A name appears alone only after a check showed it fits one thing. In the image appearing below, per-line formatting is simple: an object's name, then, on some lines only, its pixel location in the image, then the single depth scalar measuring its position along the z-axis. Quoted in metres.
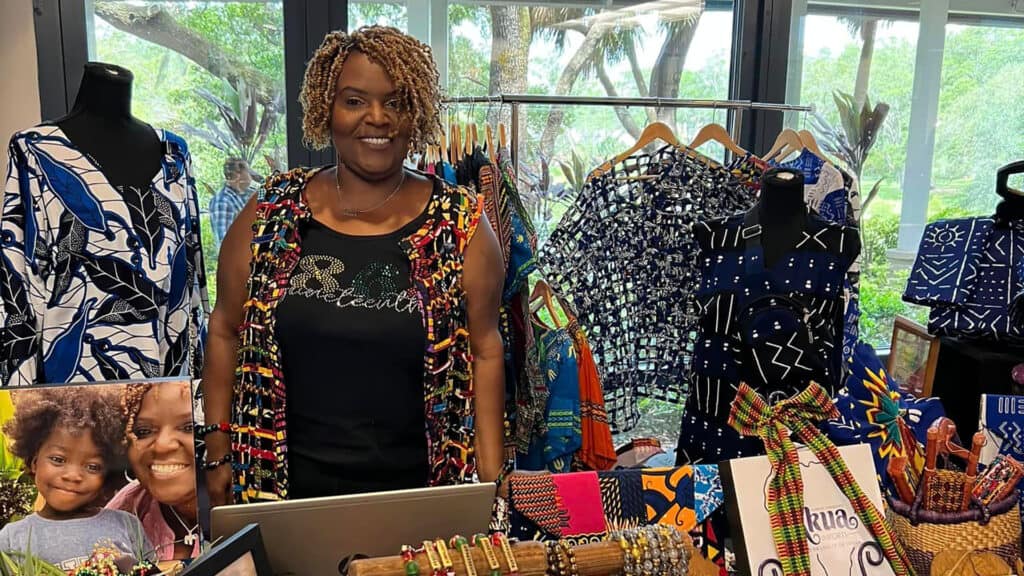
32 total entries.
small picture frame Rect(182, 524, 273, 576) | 0.77
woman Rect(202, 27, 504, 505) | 1.25
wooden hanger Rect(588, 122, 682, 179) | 2.16
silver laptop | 0.86
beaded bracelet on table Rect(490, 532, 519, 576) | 0.81
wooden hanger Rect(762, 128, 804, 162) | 2.25
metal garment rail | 1.97
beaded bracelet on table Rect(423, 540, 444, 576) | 0.79
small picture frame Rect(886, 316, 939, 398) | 2.06
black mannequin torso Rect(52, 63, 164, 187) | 1.51
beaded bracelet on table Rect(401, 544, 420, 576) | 0.79
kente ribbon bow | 0.97
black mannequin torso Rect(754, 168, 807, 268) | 1.53
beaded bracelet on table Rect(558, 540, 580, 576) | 0.83
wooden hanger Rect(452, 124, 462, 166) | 1.92
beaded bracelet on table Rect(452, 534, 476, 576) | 0.80
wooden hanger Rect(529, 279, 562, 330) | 2.02
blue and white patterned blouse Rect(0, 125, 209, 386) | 1.46
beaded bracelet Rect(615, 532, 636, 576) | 0.85
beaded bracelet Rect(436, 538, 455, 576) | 0.79
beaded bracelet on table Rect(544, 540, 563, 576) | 0.82
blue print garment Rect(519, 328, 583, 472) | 1.84
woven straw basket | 1.03
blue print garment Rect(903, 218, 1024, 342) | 1.93
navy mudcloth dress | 1.47
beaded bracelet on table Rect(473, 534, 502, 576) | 0.81
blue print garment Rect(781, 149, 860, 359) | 2.13
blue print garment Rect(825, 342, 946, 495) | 1.19
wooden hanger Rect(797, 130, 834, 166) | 2.22
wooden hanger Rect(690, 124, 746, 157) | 2.22
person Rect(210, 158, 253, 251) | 2.47
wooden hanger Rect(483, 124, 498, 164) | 1.88
